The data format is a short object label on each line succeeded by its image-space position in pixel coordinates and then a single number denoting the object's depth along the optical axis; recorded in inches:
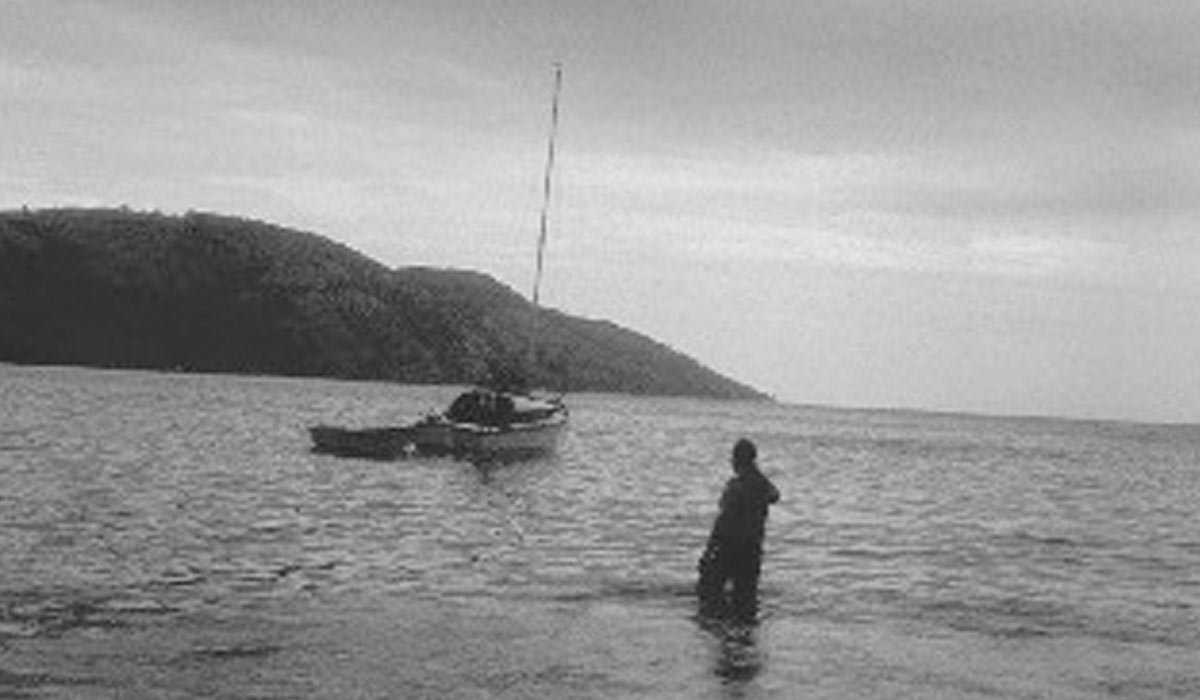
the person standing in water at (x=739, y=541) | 782.5
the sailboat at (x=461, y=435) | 2262.6
